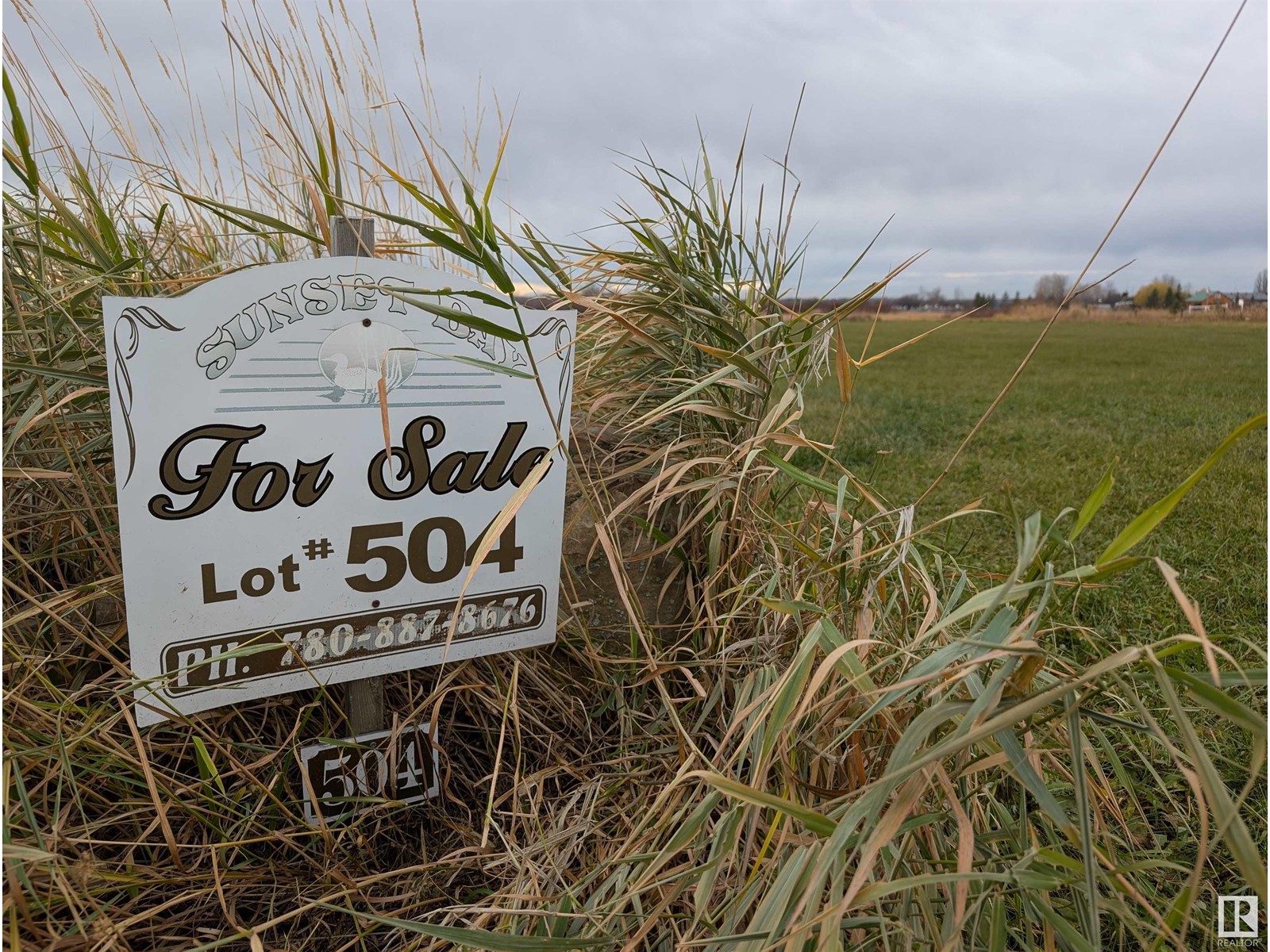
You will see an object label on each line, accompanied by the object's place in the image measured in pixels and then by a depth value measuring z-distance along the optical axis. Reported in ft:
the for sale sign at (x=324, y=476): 3.82
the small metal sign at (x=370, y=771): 4.37
